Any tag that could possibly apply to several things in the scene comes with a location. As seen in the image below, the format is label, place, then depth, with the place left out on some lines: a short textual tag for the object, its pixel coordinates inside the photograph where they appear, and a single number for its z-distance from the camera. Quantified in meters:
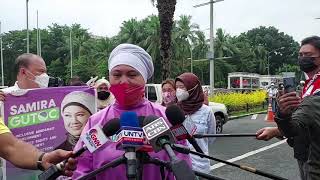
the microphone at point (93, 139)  1.05
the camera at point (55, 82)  2.76
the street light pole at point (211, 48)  14.63
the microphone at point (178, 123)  1.15
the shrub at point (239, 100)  15.04
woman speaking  1.36
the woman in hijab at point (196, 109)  2.71
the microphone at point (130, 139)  0.95
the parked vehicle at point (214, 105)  10.18
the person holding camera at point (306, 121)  1.67
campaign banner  2.29
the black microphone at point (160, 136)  0.91
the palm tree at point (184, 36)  41.05
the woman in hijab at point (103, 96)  3.40
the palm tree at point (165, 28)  10.41
